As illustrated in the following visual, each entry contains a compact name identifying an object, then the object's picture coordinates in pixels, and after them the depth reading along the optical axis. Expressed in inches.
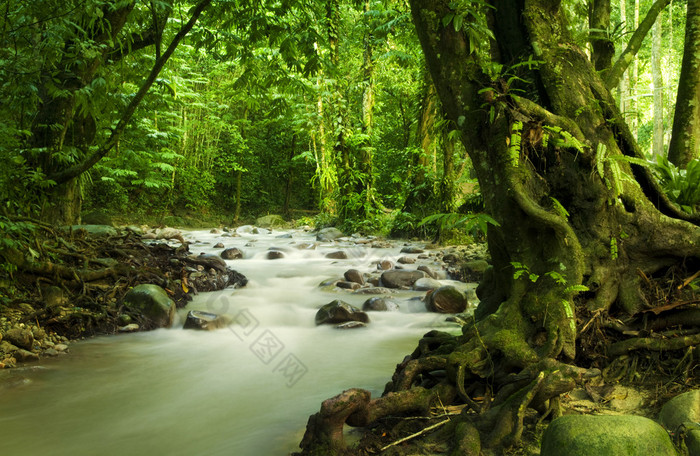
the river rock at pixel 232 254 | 385.4
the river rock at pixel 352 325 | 214.5
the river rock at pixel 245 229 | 657.4
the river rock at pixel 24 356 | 153.3
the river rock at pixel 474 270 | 287.1
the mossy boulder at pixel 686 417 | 65.9
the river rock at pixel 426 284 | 273.6
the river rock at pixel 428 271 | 298.4
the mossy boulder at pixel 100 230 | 263.1
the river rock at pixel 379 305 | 236.7
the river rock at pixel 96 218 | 469.6
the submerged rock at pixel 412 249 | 377.4
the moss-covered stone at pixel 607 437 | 62.6
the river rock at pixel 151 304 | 205.8
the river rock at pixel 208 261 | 284.1
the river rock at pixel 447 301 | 233.1
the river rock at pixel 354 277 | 294.3
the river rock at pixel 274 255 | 396.5
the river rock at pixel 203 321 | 209.0
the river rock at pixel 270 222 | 752.3
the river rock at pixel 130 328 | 194.2
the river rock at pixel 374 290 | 274.1
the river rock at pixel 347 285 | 287.1
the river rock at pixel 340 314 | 220.5
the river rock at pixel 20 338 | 156.8
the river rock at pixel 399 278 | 283.4
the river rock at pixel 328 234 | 507.8
